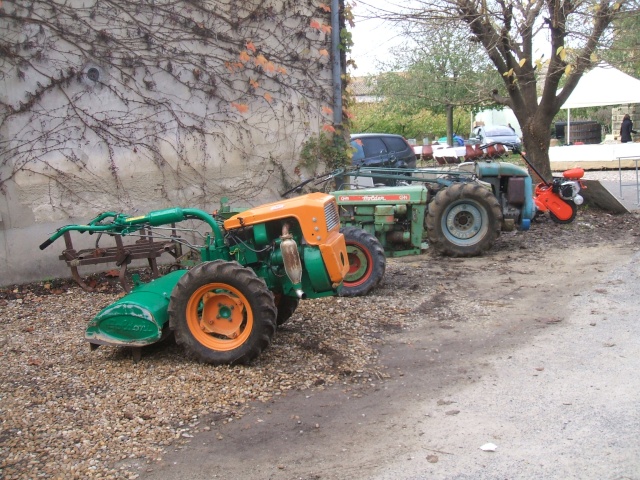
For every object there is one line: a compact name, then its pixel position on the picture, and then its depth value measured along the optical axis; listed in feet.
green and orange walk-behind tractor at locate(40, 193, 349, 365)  17.70
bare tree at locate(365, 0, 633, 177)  37.76
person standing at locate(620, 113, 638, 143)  85.30
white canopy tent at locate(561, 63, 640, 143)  83.05
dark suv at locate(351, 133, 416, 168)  51.78
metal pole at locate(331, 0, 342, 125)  32.76
